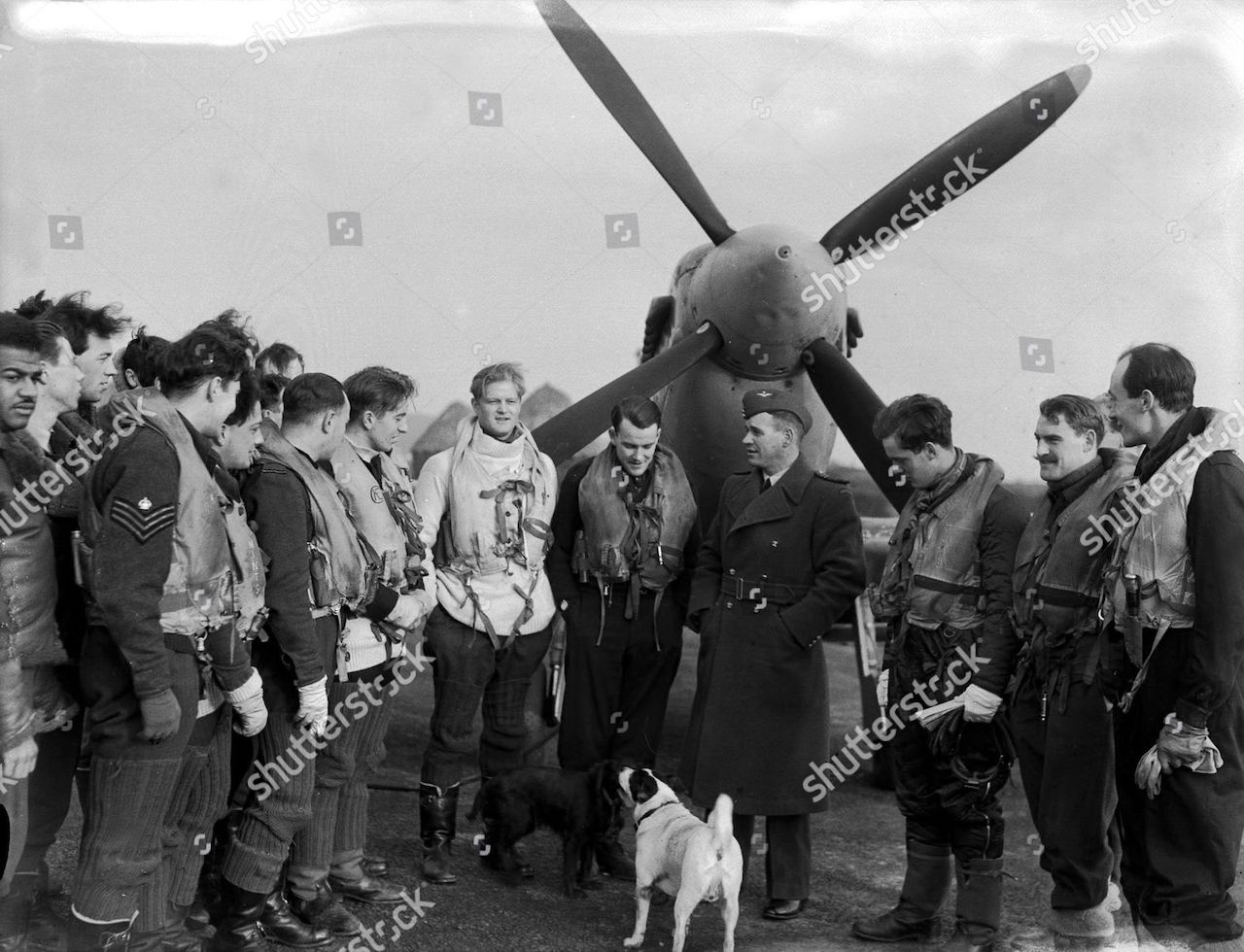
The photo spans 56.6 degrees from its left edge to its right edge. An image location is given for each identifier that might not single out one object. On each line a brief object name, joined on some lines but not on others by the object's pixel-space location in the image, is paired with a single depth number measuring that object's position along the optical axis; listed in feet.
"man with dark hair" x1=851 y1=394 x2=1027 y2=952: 12.42
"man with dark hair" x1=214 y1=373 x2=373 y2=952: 11.02
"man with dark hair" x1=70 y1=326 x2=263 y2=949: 8.97
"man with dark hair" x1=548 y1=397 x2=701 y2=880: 15.38
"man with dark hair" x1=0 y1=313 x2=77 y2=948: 9.20
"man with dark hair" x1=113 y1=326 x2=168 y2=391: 9.90
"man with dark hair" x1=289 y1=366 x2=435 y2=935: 12.37
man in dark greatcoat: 13.52
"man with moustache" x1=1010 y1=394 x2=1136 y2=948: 11.53
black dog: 13.80
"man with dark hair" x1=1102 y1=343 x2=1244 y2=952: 10.17
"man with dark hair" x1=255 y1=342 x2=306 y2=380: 15.20
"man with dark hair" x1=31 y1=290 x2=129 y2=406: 12.37
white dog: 11.31
